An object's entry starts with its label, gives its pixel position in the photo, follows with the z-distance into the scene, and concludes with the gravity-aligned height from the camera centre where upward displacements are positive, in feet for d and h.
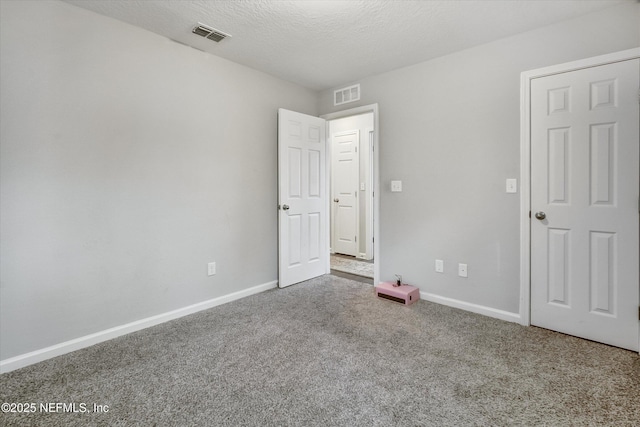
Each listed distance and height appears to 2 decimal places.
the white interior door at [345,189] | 16.28 +1.00
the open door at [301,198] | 11.19 +0.35
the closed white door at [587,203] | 6.63 +0.07
